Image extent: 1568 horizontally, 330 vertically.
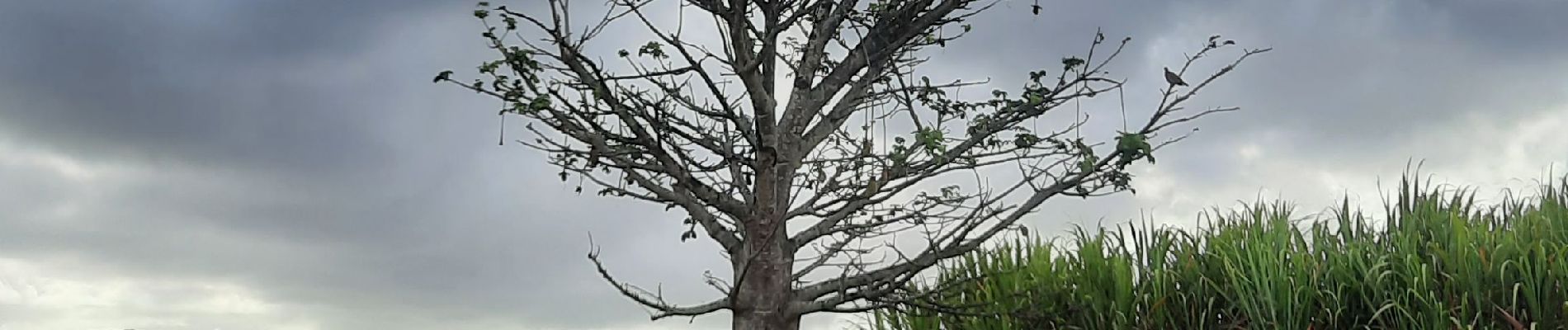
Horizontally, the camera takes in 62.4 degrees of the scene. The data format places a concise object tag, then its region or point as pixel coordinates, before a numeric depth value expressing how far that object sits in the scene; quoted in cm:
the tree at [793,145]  549
